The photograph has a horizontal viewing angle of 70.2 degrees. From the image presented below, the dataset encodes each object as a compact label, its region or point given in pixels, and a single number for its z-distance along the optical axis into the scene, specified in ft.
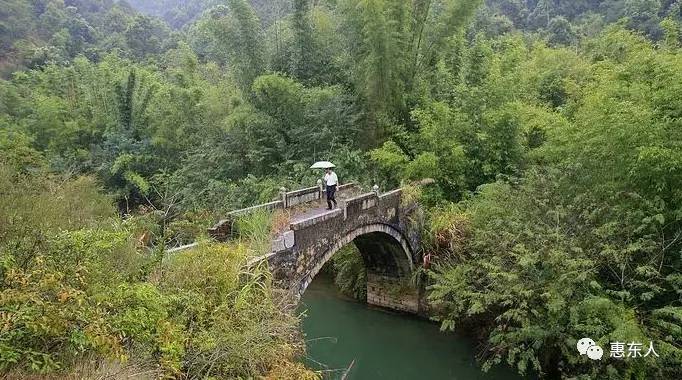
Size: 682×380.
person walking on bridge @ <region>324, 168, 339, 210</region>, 36.52
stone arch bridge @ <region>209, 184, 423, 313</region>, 31.17
